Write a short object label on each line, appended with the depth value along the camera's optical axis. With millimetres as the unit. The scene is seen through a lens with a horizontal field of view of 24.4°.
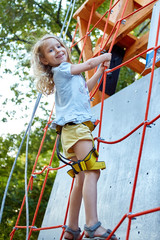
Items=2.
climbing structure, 2287
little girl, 1235
